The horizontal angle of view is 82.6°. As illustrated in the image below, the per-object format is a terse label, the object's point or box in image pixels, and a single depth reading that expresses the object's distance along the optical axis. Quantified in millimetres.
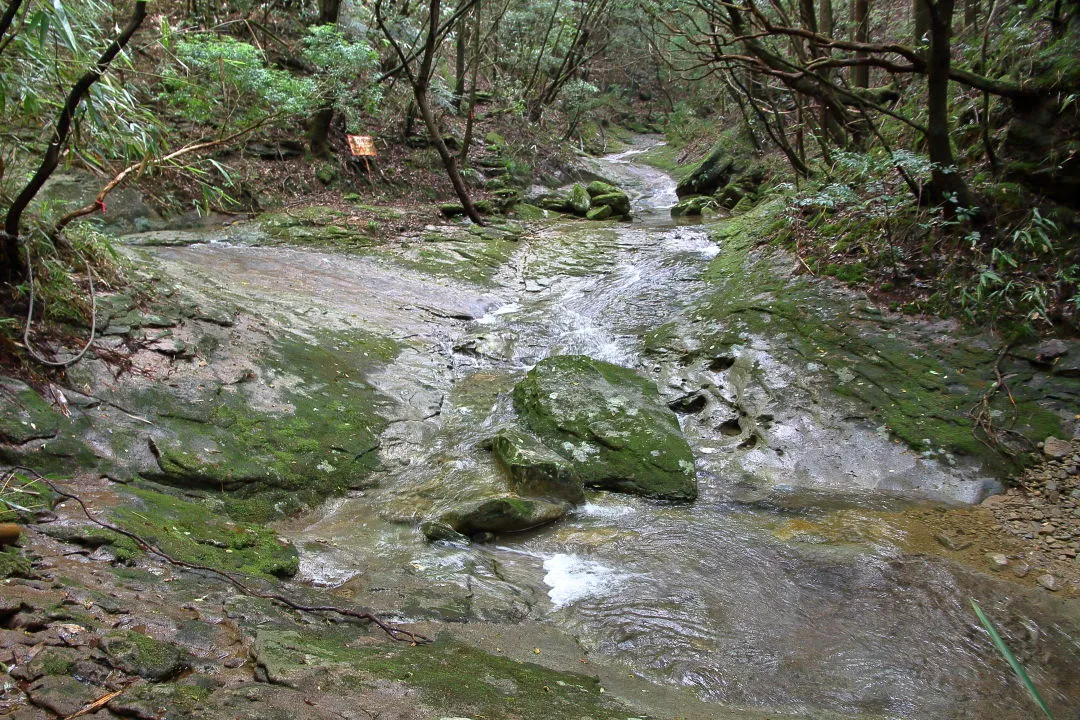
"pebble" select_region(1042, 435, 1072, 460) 4688
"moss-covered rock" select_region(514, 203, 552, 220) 14281
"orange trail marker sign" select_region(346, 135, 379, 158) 12836
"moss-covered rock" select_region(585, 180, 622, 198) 16525
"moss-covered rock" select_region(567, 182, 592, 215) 15453
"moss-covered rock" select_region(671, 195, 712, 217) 15470
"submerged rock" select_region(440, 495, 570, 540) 4520
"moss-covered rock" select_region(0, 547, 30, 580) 2106
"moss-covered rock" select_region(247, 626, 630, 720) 2033
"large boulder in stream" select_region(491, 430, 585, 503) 4988
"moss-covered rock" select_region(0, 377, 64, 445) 3427
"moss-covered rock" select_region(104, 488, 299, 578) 3025
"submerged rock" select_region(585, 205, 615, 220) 15047
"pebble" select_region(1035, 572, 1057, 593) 3779
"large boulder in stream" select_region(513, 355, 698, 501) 5316
